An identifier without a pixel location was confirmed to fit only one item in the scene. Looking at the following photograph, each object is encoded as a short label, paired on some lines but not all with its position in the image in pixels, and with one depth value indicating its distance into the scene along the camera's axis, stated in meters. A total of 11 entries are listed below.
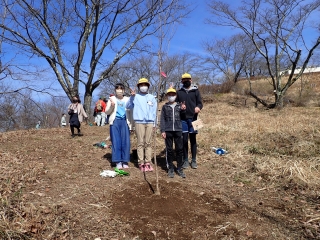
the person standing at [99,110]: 12.12
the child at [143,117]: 4.39
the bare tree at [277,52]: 14.67
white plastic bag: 4.22
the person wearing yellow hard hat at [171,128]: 4.29
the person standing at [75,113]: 7.89
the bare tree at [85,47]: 11.37
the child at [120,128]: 4.61
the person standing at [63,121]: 14.83
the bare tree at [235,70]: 28.61
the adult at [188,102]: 4.63
